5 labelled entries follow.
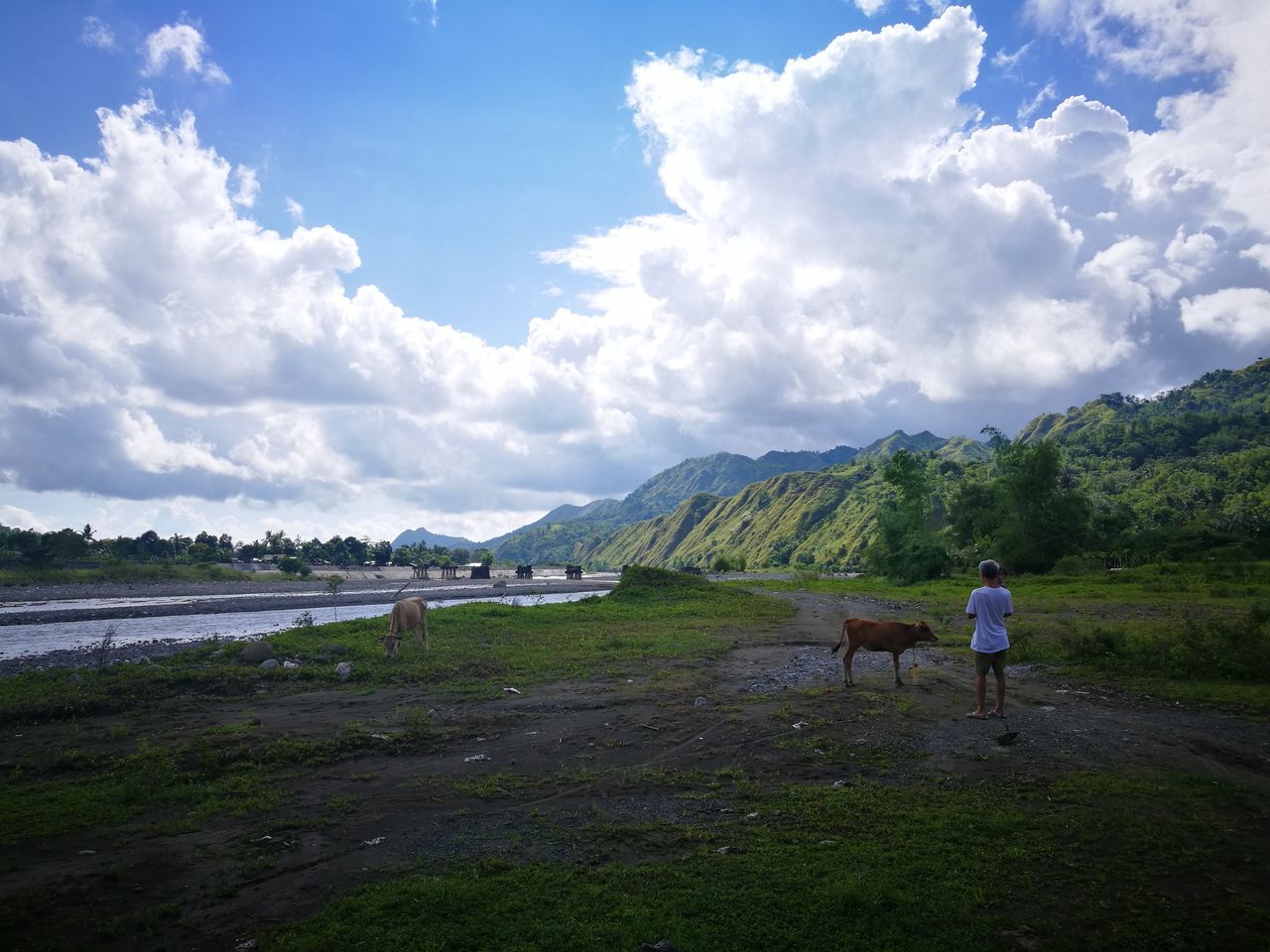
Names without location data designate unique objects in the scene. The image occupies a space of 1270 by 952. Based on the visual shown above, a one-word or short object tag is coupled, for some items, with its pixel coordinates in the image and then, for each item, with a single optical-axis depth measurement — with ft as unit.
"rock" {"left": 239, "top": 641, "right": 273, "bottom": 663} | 70.45
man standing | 39.99
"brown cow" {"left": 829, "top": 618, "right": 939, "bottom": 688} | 53.62
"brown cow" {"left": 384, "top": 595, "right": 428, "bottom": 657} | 75.72
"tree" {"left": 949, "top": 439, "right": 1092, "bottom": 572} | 192.95
